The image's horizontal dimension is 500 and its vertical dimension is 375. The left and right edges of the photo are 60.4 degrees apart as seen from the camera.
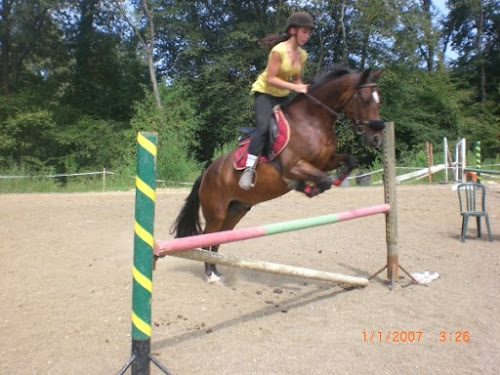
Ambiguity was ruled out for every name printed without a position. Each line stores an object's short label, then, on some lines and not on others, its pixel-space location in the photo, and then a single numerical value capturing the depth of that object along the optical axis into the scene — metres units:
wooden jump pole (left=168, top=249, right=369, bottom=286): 3.06
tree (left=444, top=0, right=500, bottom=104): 28.95
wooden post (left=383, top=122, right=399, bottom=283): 4.62
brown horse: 3.93
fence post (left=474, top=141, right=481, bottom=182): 15.27
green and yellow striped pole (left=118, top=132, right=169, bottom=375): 2.37
